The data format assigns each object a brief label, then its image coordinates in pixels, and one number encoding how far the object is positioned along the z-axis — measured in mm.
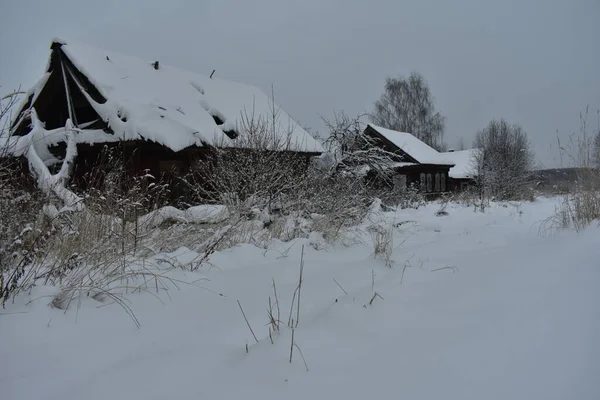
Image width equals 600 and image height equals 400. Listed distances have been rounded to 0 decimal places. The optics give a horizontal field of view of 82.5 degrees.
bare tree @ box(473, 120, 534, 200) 18094
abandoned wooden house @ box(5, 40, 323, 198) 9562
